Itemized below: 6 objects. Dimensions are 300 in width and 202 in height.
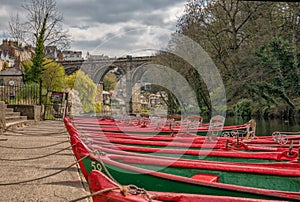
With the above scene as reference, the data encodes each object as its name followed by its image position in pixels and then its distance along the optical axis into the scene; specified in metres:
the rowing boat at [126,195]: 2.74
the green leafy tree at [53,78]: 28.56
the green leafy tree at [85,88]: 36.16
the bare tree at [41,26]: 26.22
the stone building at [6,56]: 67.18
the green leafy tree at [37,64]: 23.96
